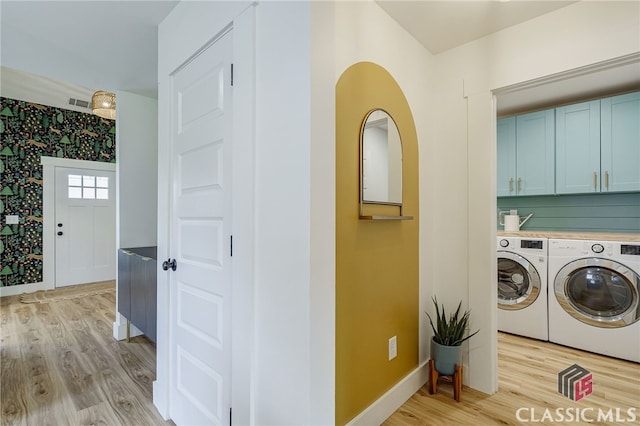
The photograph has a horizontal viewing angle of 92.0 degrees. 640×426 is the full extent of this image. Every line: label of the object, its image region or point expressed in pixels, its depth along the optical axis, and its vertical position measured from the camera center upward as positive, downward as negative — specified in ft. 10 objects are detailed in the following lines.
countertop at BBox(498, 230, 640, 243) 8.07 -0.65
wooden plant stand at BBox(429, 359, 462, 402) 6.29 -3.48
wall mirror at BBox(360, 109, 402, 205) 5.37 +0.99
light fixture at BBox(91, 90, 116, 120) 9.54 +3.39
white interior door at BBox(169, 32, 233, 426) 4.74 -0.44
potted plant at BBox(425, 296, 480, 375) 6.39 -2.73
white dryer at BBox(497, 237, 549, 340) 9.22 -2.27
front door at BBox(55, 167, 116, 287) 15.83 -0.69
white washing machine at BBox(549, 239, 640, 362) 7.82 -2.24
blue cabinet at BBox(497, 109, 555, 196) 10.19 +2.05
